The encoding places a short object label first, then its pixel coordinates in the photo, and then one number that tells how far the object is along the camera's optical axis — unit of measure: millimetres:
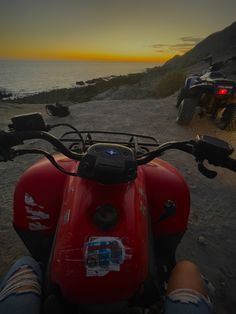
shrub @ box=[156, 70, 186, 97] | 15536
